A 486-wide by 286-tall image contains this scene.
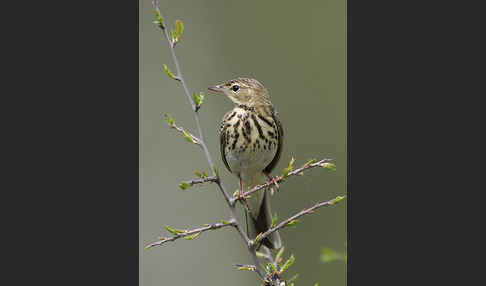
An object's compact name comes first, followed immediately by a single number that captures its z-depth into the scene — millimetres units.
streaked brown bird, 6793
